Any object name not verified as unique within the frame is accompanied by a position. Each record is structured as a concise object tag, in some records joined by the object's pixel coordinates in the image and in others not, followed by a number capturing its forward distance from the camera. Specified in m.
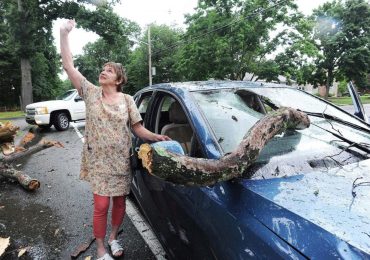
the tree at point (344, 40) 29.91
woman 2.76
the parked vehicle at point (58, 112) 12.81
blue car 1.45
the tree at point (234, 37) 19.36
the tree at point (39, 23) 22.86
